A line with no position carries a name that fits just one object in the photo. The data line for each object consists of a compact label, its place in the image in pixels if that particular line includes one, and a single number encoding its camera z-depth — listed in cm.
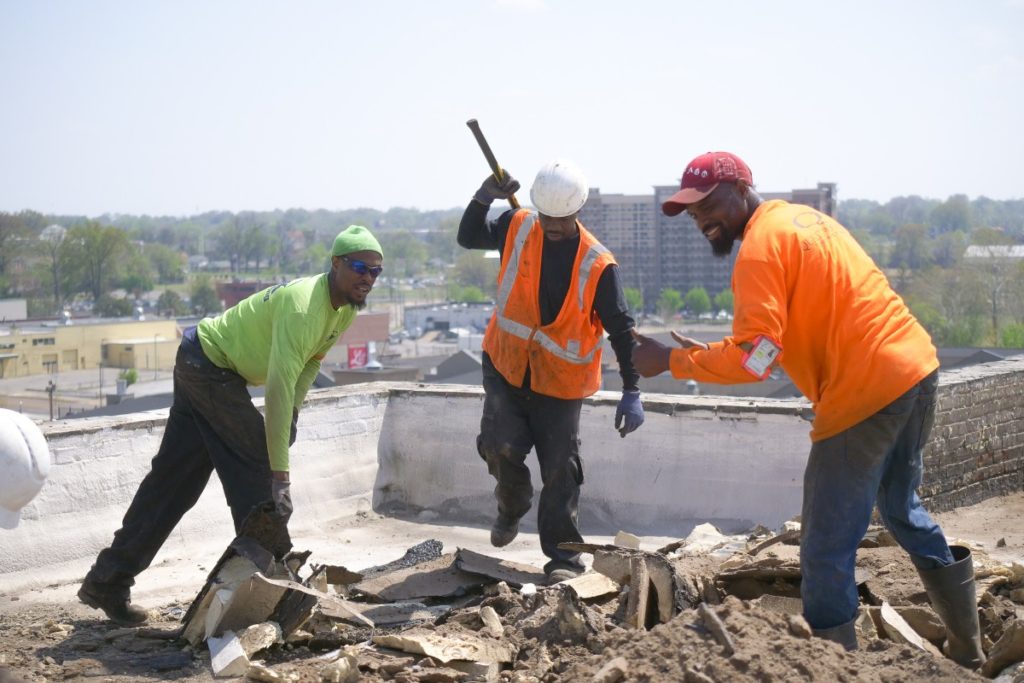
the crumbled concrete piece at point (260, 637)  452
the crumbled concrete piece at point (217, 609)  475
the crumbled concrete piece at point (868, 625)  417
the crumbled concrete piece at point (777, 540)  532
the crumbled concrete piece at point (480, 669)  420
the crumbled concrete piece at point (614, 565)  472
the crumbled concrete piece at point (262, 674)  416
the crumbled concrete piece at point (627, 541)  596
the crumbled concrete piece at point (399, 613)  506
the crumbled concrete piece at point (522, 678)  409
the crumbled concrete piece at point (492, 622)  459
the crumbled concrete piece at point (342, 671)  412
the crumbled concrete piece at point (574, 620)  431
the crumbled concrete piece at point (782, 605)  442
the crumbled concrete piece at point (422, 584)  545
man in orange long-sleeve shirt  367
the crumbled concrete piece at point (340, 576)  554
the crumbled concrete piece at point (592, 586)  476
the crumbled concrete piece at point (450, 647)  430
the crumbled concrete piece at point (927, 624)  441
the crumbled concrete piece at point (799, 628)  352
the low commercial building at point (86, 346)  4491
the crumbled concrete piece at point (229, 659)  433
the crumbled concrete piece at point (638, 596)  443
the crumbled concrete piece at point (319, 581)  528
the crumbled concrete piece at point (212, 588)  487
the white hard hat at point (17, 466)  351
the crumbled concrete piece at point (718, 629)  339
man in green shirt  491
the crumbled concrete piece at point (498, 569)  544
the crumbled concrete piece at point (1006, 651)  403
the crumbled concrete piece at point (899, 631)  414
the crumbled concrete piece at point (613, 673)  345
